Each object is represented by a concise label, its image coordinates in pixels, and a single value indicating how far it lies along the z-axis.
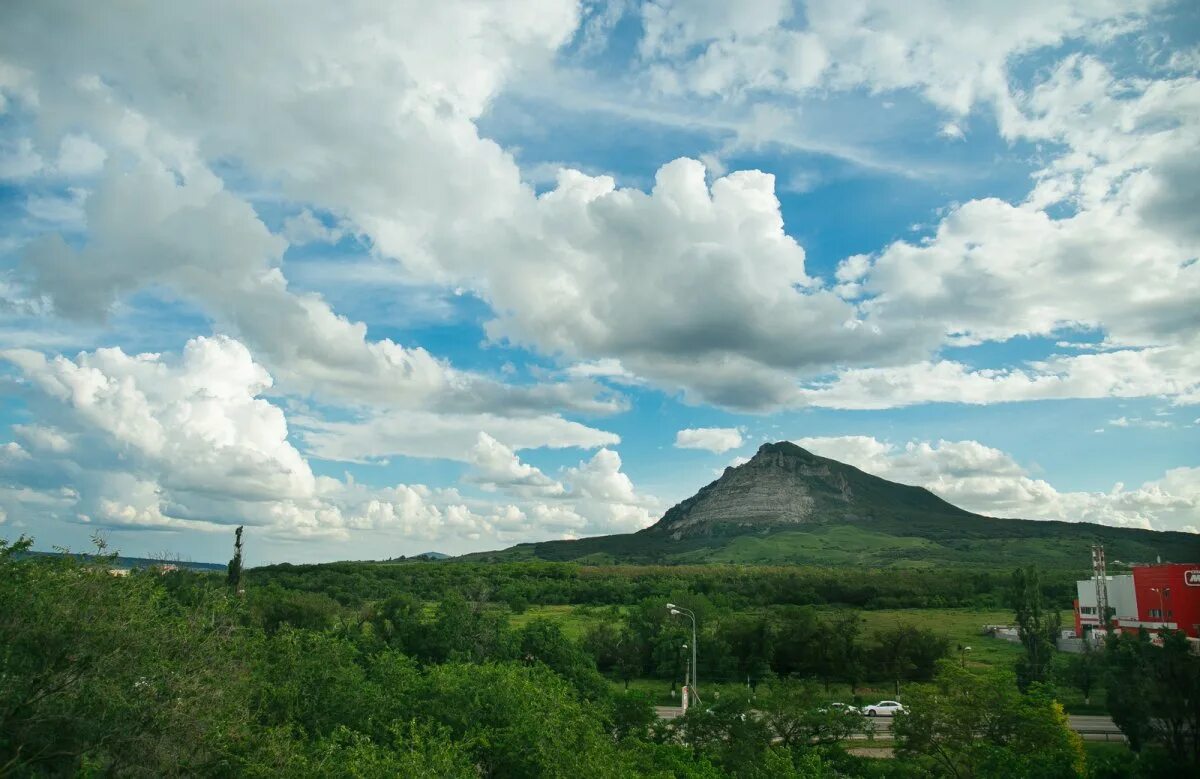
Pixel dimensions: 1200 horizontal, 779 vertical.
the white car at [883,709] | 63.69
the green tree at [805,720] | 46.03
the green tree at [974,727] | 40.88
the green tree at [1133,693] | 41.12
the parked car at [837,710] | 47.31
